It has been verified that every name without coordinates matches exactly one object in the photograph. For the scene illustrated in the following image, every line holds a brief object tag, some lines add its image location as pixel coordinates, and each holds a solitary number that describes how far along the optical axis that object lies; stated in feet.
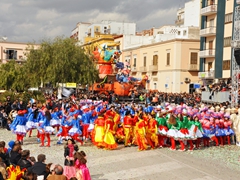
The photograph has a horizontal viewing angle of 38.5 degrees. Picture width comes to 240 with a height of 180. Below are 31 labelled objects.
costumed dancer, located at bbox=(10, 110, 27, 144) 43.75
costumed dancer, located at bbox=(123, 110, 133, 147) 44.73
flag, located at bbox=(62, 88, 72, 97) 110.93
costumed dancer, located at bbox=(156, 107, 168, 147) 43.75
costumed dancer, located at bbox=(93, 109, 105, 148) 42.80
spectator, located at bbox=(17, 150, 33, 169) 24.32
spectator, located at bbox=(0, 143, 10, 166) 25.89
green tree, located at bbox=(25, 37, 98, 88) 103.95
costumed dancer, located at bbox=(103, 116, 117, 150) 42.70
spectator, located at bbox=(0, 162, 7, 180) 21.09
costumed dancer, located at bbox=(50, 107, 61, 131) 47.02
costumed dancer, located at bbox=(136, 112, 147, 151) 42.93
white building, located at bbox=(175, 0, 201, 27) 163.12
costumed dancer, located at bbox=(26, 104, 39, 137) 45.13
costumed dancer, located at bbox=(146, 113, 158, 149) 44.06
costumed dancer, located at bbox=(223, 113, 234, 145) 47.65
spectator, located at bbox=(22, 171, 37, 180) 20.30
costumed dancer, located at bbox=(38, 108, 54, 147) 44.55
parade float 106.11
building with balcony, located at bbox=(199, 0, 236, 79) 117.60
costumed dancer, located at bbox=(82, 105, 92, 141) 46.60
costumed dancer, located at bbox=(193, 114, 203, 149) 43.46
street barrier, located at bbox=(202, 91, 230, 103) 82.17
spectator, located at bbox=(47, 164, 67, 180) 21.06
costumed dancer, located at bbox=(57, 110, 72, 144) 44.39
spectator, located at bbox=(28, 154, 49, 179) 22.89
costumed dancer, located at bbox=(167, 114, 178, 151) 42.59
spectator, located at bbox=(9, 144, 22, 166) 26.11
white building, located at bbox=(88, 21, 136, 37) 232.53
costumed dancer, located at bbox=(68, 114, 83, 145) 43.45
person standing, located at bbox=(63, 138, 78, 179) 26.71
